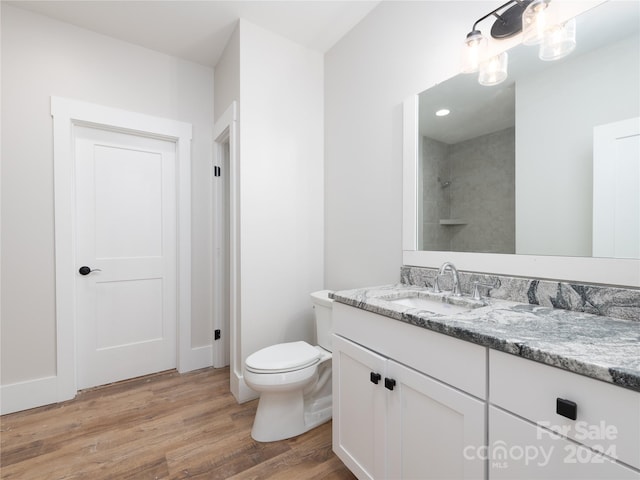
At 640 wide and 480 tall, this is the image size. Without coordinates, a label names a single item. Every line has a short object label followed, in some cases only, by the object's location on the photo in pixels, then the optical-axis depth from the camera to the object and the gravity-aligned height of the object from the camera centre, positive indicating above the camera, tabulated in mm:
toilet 1614 -869
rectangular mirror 996 +346
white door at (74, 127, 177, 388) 2268 -137
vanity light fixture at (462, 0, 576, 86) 1130 +810
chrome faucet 1385 -177
